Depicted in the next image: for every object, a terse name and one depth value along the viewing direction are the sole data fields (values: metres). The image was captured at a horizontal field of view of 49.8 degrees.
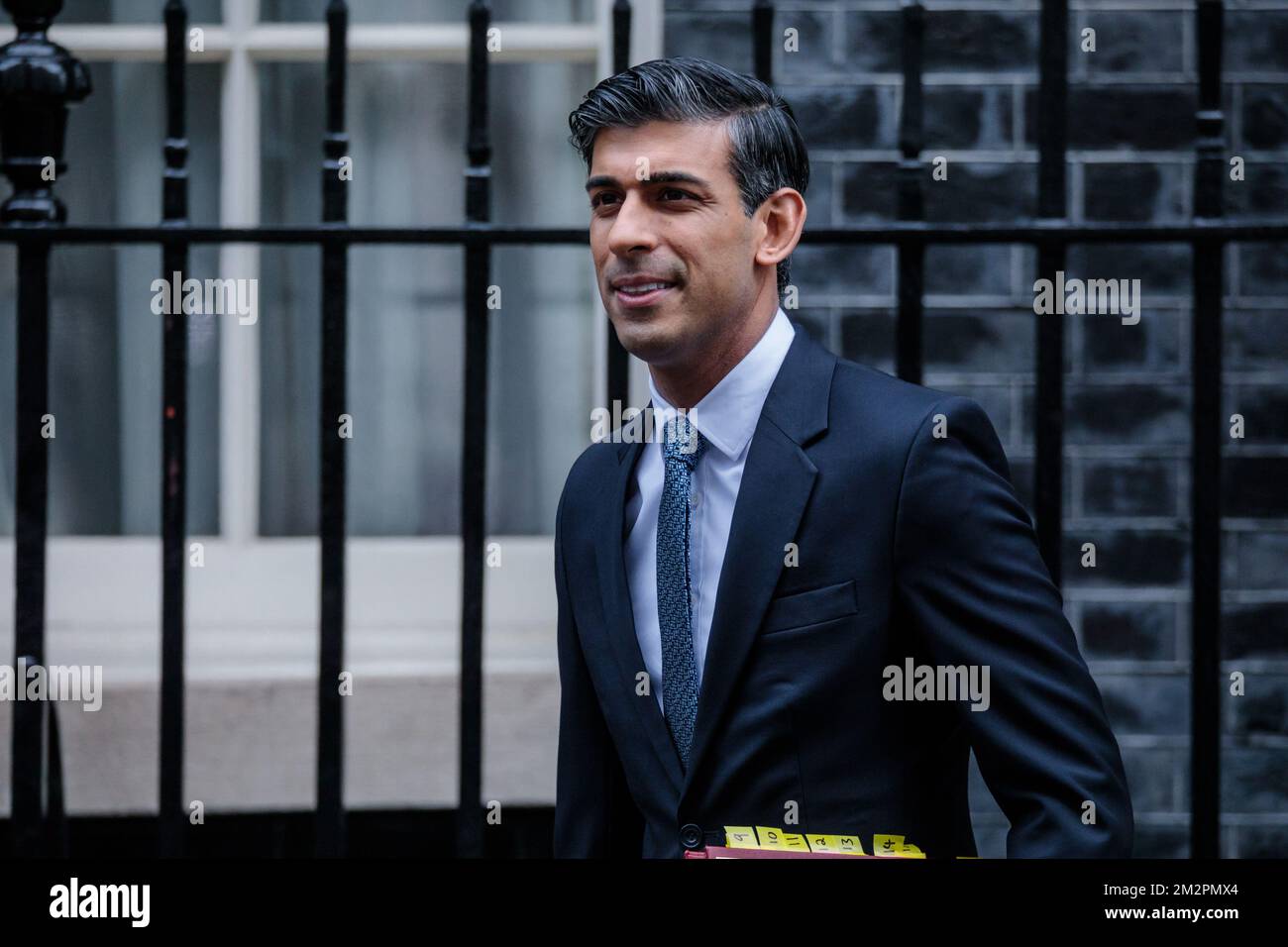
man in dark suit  1.86
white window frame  3.66
